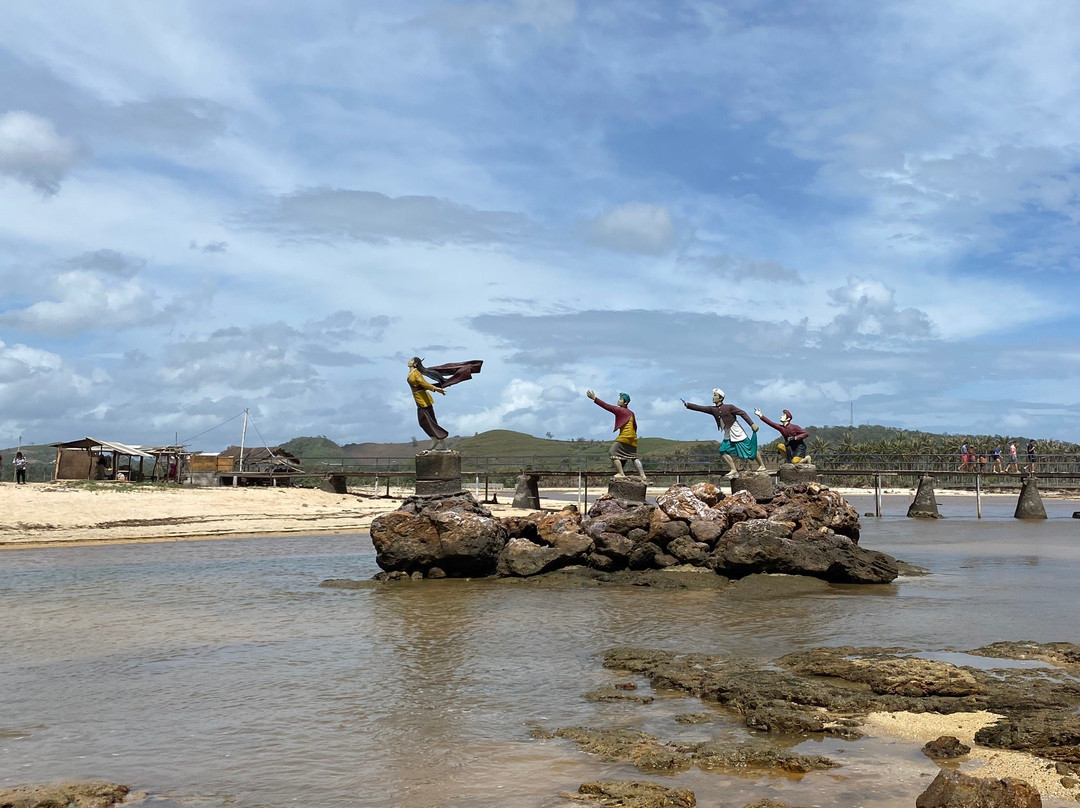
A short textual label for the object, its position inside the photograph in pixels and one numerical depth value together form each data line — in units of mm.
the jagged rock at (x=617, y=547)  16375
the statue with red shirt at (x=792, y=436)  22422
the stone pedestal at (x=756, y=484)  19312
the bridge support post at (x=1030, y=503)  34844
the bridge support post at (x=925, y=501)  35719
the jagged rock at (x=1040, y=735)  5633
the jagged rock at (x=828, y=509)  17469
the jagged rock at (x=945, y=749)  5762
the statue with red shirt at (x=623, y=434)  18703
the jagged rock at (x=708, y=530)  16359
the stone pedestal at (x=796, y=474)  20797
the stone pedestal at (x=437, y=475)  17156
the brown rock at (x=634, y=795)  4969
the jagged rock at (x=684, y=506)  17141
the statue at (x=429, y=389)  17719
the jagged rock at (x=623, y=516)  16938
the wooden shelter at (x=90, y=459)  38562
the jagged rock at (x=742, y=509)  17031
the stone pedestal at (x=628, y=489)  17953
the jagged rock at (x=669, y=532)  16672
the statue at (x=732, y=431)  19781
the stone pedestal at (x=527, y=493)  34562
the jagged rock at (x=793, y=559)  15156
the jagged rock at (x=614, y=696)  7305
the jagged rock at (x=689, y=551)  16156
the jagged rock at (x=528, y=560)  16469
